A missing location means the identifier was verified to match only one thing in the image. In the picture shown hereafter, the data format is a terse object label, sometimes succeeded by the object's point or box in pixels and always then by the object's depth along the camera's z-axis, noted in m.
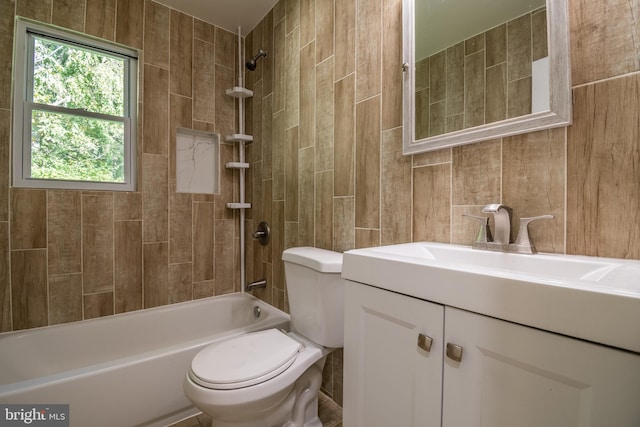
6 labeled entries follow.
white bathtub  1.20
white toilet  1.02
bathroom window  1.68
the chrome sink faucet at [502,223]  0.90
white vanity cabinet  0.46
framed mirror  0.83
